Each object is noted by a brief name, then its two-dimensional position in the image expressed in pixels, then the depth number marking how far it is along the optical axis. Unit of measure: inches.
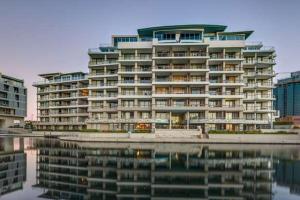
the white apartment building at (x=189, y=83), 2396.7
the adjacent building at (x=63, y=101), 3467.0
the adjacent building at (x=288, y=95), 4717.0
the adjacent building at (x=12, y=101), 4138.8
